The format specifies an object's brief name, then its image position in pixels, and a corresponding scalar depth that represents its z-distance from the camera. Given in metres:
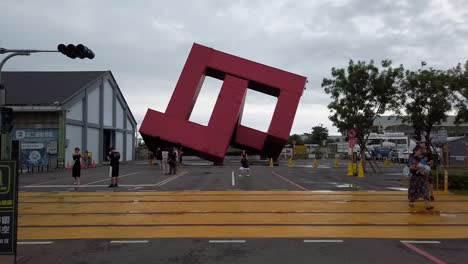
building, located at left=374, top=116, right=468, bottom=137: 82.50
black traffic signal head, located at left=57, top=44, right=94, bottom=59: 14.67
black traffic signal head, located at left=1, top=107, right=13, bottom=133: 15.84
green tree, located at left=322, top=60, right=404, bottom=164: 32.03
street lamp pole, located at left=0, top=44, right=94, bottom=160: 14.70
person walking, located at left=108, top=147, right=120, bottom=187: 19.28
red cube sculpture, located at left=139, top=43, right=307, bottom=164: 37.62
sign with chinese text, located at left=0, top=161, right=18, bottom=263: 6.66
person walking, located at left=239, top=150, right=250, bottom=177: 26.05
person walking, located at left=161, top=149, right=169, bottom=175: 28.77
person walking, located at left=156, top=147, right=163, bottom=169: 34.88
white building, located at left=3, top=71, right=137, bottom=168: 36.91
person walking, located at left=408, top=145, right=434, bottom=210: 12.80
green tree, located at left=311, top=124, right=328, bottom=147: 126.53
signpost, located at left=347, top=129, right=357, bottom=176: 26.95
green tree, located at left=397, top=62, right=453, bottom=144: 31.11
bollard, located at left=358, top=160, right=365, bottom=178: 26.80
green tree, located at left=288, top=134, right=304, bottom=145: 125.21
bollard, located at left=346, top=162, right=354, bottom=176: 27.64
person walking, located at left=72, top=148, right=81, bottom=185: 19.33
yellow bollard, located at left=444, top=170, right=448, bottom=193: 17.62
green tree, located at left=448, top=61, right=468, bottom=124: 29.22
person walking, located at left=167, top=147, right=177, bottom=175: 28.13
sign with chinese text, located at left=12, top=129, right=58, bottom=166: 36.69
